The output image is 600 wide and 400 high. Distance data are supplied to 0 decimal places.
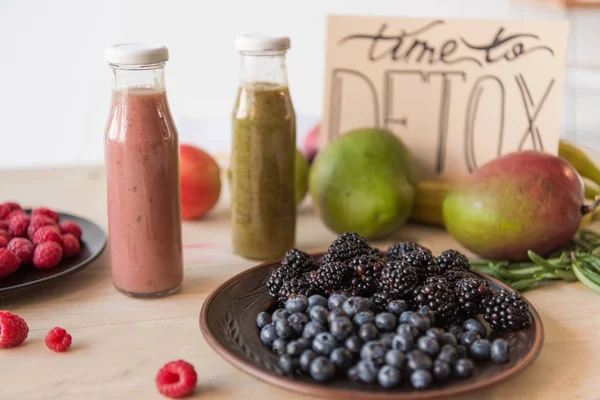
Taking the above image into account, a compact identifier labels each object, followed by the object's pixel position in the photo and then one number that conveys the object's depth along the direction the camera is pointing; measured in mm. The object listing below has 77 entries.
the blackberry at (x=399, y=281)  759
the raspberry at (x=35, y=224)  987
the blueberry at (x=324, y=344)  670
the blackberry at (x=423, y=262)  811
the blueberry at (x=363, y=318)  697
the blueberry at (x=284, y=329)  712
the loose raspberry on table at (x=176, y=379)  662
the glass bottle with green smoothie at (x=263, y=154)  1007
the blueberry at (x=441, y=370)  640
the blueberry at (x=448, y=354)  652
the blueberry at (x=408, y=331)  674
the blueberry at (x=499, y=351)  679
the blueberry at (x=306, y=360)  655
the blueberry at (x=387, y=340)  670
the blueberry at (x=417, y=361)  643
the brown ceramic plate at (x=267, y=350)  615
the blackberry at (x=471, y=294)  763
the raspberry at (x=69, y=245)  981
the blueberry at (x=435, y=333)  680
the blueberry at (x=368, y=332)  678
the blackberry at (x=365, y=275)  792
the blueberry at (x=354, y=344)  668
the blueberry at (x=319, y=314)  713
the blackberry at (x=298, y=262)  850
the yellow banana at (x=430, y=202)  1212
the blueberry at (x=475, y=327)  732
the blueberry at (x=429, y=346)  662
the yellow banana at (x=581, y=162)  1218
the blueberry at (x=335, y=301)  742
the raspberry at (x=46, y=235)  955
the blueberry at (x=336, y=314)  698
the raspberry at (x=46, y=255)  923
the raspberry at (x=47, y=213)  1037
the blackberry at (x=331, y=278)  787
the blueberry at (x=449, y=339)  682
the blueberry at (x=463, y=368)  648
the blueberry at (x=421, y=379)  629
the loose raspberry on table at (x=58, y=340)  754
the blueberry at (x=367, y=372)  642
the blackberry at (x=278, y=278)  822
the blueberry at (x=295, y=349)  671
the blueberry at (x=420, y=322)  689
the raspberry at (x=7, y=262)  877
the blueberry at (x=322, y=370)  640
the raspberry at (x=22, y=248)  928
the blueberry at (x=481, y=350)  688
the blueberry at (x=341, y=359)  654
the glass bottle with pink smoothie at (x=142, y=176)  850
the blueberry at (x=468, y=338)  709
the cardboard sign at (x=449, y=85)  1183
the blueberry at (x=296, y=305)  746
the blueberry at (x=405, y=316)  703
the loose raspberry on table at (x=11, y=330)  751
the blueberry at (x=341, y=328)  681
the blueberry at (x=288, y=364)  652
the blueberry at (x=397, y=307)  726
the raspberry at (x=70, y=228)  1030
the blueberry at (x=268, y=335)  714
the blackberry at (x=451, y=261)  847
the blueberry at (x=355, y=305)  715
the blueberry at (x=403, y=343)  663
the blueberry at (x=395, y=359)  644
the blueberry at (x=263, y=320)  755
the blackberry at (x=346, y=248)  842
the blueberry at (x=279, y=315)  734
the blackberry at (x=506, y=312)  745
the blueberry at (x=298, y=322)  719
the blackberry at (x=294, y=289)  792
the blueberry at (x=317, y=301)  748
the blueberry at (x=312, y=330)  695
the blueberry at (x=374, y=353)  651
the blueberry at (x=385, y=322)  694
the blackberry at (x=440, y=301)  742
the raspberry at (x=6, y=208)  1047
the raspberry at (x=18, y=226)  985
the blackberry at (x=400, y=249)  894
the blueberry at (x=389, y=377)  630
